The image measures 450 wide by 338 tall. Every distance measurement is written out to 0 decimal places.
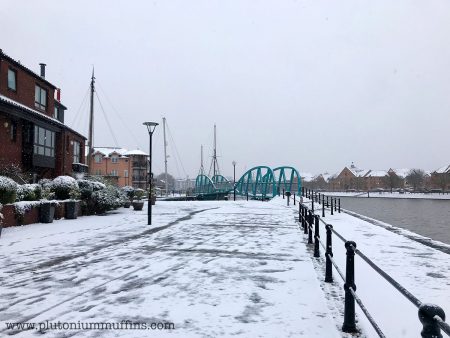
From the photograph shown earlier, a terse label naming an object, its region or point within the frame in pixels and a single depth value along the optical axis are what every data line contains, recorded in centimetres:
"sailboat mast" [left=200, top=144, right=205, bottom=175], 7918
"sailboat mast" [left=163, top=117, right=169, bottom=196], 6091
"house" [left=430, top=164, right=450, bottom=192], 10412
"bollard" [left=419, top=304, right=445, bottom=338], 204
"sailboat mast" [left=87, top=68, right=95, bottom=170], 2867
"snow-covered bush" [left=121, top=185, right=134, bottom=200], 2701
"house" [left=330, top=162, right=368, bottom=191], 13430
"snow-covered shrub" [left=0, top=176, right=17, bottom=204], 1311
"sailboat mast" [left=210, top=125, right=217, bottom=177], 7537
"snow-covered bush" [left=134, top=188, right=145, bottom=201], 2439
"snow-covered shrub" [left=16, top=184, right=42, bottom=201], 1493
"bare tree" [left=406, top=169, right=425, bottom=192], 11606
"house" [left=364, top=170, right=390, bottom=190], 13738
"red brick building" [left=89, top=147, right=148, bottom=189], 7000
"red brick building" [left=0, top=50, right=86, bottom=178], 2088
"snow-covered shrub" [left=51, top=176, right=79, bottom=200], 1794
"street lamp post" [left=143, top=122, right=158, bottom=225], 1587
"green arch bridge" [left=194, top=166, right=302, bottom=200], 4769
